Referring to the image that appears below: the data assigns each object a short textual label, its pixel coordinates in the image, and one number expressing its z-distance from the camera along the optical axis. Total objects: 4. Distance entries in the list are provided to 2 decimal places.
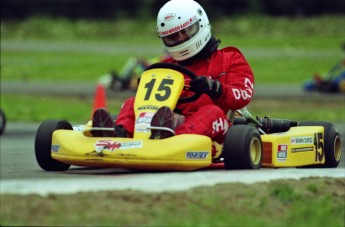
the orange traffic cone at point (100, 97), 36.09
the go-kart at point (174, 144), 16.03
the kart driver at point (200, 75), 16.89
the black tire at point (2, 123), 29.67
